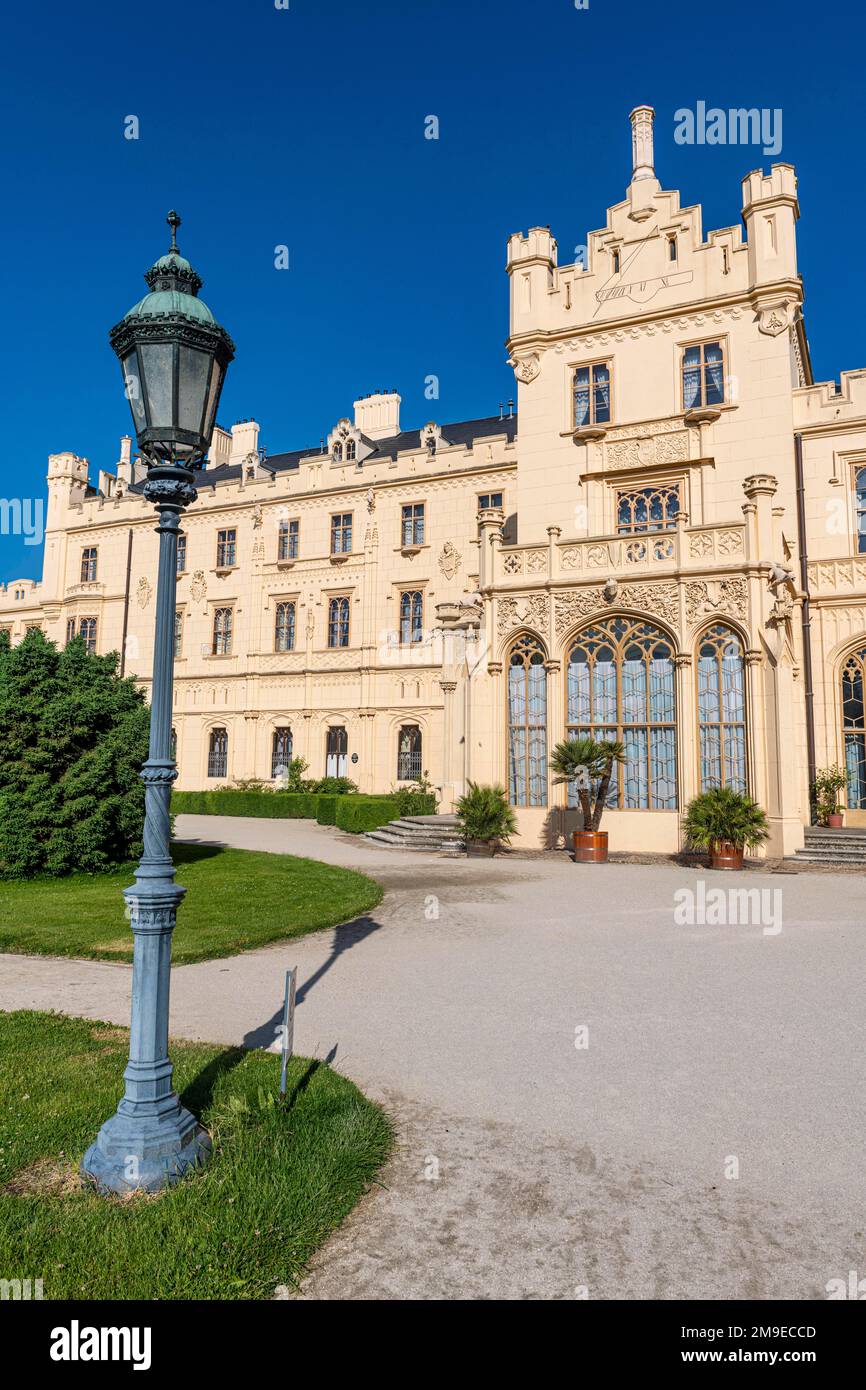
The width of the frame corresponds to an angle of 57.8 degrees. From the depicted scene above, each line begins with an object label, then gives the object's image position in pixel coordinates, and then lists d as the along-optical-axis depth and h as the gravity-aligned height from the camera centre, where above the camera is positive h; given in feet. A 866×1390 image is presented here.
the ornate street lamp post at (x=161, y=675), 12.12 +1.54
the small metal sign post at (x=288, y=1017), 13.67 -4.48
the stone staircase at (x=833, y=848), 51.93 -5.47
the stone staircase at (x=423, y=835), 60.90 -5.73
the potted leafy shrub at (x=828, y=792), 65.67 -2.04
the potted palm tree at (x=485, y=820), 56.65 -3.93
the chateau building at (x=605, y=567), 55.62 +19.21
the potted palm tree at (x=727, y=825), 49.78 -3.71
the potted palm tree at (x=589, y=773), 53.11 -0.44
